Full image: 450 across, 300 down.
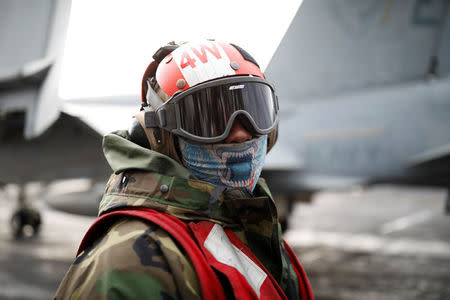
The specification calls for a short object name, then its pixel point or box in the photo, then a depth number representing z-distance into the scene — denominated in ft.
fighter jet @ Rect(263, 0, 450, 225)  16.47
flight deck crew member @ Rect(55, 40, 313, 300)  3.25
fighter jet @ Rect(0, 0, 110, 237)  10.03
